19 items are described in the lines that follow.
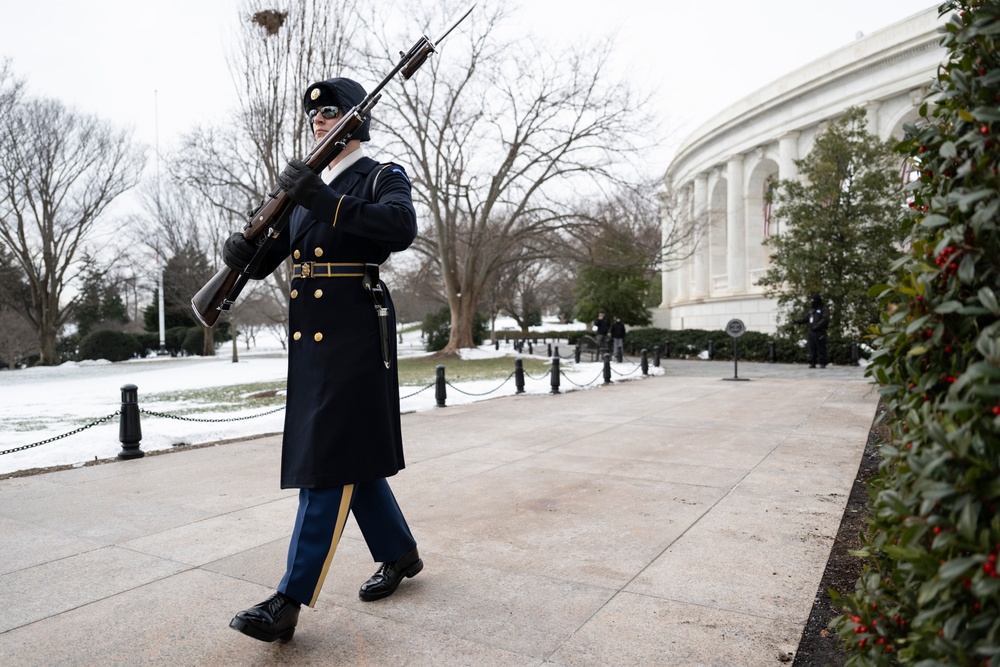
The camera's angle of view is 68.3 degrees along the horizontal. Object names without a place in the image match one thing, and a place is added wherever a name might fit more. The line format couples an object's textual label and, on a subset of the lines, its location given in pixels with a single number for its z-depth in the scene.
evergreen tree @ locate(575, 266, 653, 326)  42.31
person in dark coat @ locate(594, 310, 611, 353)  27.34
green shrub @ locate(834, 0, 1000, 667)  1.38
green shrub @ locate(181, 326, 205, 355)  41.41
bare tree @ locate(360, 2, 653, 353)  25.11
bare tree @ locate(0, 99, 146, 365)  28.67
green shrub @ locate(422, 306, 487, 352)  35.34
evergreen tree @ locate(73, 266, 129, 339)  39.66
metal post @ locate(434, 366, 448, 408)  11.43
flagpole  39.25
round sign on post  16.39
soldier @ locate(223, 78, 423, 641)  2.98
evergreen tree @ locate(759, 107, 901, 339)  21.70
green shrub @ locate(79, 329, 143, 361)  34.91
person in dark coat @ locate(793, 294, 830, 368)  19.95
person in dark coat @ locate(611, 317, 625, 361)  24.24
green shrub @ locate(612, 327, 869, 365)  21.67
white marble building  27.03
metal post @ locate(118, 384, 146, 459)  7.32
